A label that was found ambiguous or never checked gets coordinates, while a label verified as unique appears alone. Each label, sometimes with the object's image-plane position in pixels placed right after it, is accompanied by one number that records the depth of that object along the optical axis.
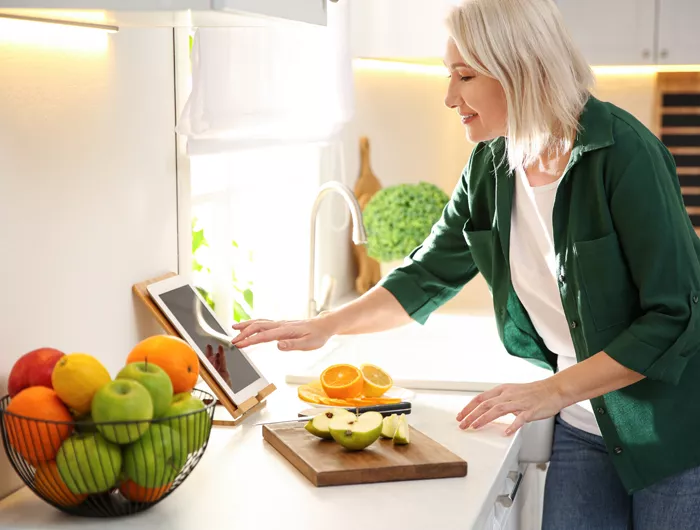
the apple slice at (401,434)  1.44
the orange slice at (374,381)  1.76
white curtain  1.84
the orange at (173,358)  1.29
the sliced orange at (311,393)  1.76
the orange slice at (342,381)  1.74
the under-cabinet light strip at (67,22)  1.28
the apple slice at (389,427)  1.47
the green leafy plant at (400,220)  2.84
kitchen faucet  2.07
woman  1.46
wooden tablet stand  1.65
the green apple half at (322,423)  1.46
